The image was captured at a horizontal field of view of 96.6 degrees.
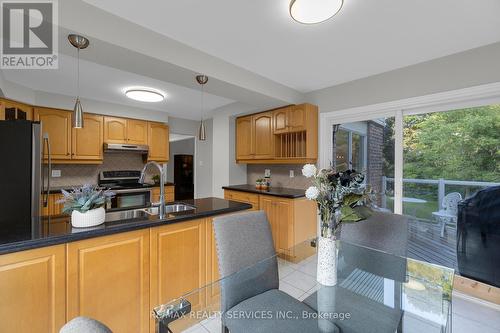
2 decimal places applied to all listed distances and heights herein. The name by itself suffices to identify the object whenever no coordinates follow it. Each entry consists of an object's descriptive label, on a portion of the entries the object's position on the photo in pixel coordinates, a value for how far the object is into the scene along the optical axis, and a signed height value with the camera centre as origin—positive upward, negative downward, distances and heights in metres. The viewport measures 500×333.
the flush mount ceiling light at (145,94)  3.24 +1.07
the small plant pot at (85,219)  1.46 -0.35
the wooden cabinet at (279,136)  3.24 +0.50
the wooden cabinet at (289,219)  2.99 -0.75
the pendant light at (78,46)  1.55 +0.90
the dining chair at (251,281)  1.16 -0.71
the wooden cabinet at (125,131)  4.03 +0.67
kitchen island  1.20 -0.69
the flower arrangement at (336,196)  1.13 -0.15
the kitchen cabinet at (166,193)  4.29 -0.54
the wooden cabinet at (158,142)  4.55 +0.51
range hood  3.92 +0.33
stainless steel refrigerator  1.73 -0.05
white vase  1.23 -0.54
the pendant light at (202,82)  2.28 +0.90
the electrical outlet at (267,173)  4.03 -0.12
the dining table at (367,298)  1.16 -0.79
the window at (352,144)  3.02 +0.31
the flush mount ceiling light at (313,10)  1.40 +1.03
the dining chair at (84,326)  0.50 -0.37
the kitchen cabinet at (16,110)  2.66 +0.80
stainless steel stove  3.80 -0.39
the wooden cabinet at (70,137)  3.46 +0.48
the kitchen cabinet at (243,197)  3.48 -0.51
